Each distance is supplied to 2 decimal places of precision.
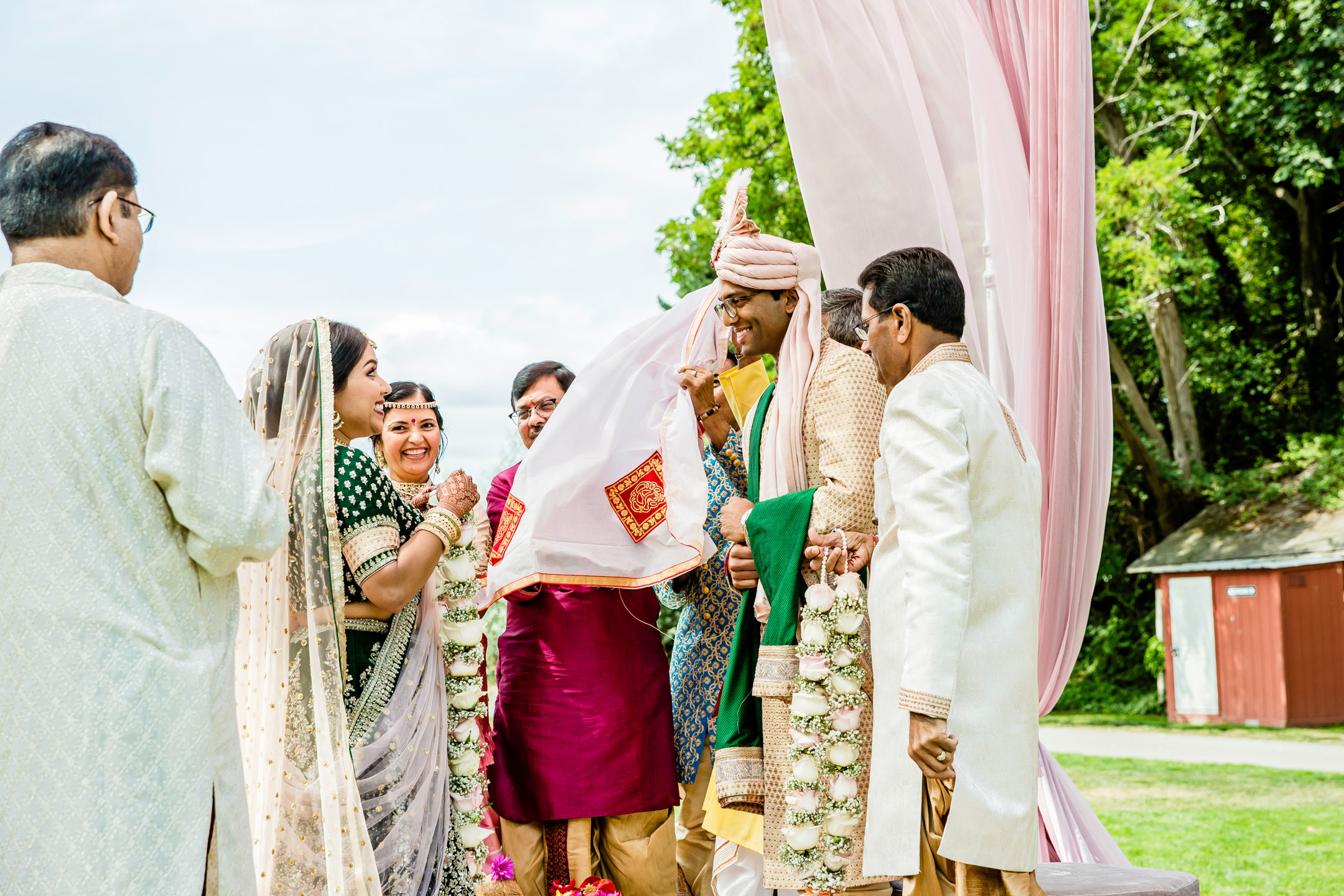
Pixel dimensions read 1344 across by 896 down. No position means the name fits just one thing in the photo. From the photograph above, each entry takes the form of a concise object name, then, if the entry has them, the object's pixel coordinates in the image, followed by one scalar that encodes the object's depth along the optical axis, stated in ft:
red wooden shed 55.88
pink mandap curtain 12.46
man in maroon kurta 13.20
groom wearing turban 10.62
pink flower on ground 13.08
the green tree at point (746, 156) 54.24
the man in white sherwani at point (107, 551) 7.09
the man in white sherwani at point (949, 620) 8.64
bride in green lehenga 10.01
